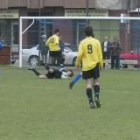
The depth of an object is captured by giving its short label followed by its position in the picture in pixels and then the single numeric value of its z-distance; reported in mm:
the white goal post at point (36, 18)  32094
